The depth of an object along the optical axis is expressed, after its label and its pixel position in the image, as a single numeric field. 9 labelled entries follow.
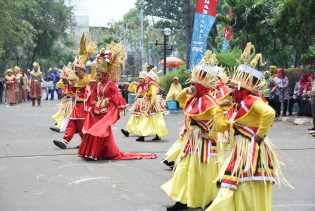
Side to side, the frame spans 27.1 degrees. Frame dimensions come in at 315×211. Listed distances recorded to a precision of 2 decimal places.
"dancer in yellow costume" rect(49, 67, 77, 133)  14.65
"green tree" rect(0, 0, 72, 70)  38.12
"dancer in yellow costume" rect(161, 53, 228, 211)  7.30
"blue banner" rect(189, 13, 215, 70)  22.53
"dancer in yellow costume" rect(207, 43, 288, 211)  5.98
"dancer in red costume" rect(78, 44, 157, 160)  11.21
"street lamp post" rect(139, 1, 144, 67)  56.75
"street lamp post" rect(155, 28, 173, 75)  31.14
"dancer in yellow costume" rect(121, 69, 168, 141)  14.77
